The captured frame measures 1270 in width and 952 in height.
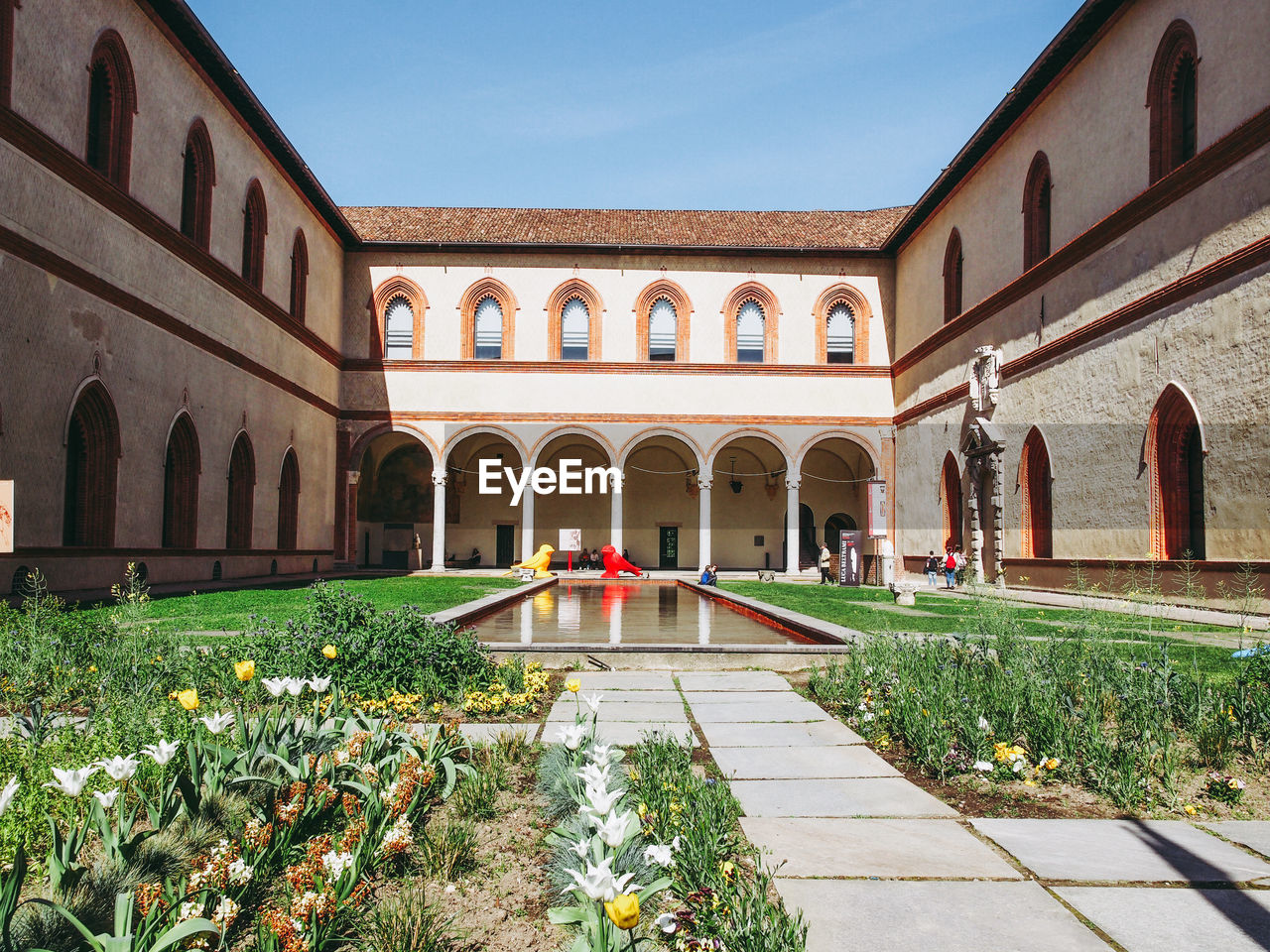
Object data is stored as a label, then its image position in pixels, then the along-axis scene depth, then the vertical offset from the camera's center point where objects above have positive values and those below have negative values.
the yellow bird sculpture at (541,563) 25.11 -0.86
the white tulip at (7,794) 1.91 -0.56
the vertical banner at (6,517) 12.51 +0.21
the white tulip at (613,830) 1.99 -0.68
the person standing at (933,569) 23.84 -0.95
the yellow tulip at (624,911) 1.65 -0.70
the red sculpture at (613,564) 27.02 -0.94
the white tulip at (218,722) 3.07 -0.67
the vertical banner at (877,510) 22.59 +0.63
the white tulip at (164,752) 2.72 -0.67
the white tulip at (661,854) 2.19 -0.79
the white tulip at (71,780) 2.32 -0.65
